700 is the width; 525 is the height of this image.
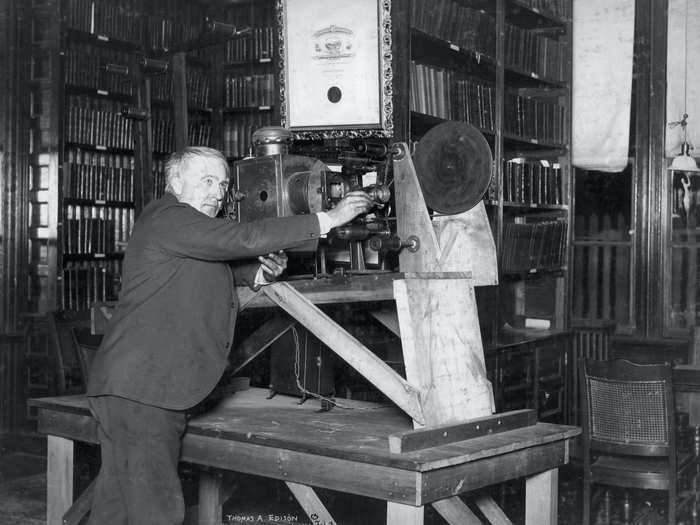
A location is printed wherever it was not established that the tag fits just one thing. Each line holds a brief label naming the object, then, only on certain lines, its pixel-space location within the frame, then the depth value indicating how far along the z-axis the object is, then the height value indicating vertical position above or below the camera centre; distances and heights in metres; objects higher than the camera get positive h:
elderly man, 2.48 -0.23
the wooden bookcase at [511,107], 5.21 +0.83
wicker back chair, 3.66 -0.68
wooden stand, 2.21 -0.45
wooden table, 2.17 -0.50
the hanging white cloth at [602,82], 5.99 +1.05
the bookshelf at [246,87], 6.68 +1.12
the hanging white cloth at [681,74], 5.78 +1.05
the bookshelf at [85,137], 5.79 +0.70
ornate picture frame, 3.47 +0.69
